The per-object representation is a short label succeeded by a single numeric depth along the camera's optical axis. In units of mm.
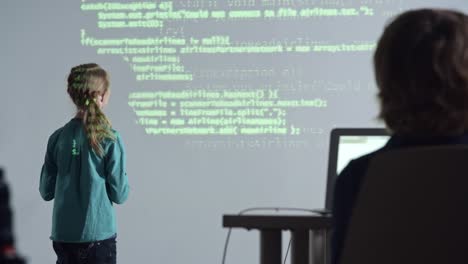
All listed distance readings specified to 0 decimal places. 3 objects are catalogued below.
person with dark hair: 2294
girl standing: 5415
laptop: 4166
